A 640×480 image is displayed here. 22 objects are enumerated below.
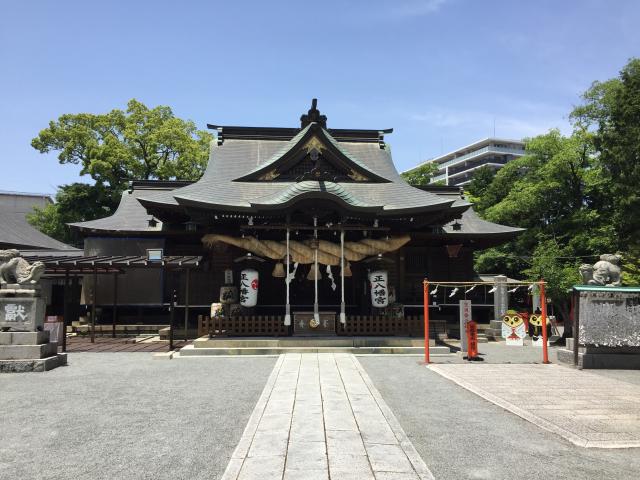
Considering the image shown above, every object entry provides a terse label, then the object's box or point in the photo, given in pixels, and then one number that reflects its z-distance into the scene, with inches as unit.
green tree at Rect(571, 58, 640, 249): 768.3
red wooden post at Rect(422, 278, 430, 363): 449.7
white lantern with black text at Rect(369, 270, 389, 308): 558.6
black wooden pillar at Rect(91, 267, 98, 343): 591.8
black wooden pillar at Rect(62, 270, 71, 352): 482.0
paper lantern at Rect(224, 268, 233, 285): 616.7
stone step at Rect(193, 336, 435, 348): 501.0
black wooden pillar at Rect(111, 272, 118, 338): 637.8
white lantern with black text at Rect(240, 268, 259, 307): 542.9
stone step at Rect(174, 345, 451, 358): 484.8
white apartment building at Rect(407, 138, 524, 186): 3265.3
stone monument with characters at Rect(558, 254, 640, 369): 408.2
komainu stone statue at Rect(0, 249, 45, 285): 411.8
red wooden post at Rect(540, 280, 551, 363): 456.4
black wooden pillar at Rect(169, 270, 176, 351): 493.5
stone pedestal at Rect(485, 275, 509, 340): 677.9
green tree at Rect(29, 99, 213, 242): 1232.8
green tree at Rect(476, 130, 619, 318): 1022.4
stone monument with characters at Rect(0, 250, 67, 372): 390.6
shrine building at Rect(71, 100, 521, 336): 545.6
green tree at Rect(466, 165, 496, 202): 1654.5
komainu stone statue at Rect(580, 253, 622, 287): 420.8
